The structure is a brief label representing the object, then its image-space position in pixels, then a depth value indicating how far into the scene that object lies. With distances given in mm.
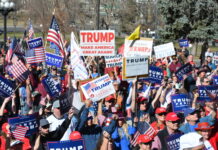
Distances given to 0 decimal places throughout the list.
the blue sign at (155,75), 11953
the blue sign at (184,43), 21177
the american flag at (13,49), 16562
